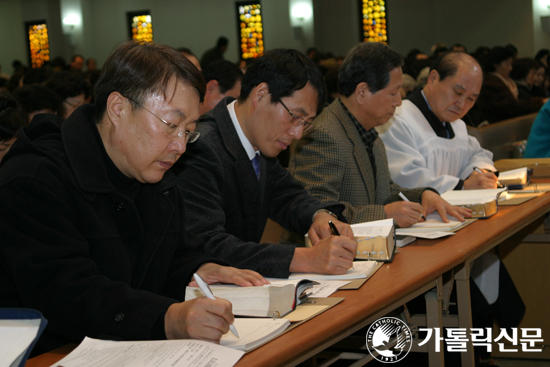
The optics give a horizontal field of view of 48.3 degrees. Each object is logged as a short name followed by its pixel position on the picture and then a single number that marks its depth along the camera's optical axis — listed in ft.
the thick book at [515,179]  11.65
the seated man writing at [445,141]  11.45
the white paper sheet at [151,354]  3.89
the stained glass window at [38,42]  47.75
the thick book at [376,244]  6.81
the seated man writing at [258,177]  6.39
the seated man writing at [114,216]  4.45
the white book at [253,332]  4.32
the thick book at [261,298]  4.98
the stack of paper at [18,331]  3.28
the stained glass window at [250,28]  46.01
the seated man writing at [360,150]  9.02
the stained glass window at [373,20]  46.70
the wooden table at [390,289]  4.38
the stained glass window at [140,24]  48.19
